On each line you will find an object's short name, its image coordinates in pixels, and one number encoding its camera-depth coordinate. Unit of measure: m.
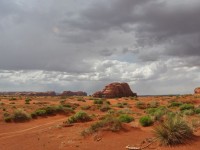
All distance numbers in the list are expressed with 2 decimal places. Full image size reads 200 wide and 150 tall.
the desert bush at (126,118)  12.40
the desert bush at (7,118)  16.56
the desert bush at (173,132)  7.31
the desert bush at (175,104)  22.90
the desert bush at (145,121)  10.83
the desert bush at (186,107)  18.80
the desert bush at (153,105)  24.01
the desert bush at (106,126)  9.59
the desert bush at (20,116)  16.86
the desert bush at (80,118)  13.75
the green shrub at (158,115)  11.63
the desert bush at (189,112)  14.55
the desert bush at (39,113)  17.91
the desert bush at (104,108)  21.82
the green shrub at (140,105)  23.70
